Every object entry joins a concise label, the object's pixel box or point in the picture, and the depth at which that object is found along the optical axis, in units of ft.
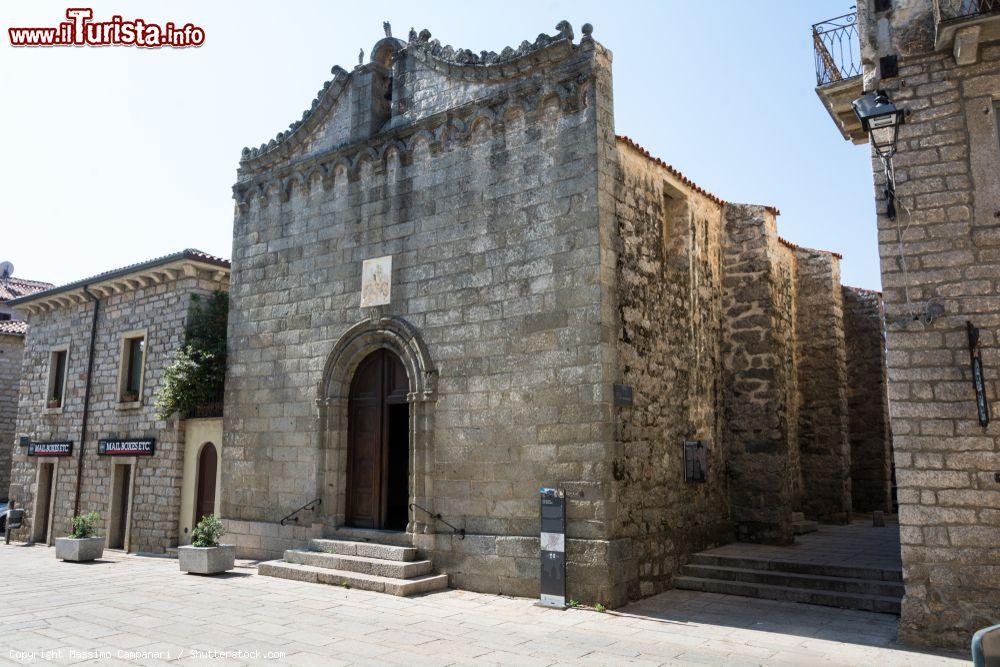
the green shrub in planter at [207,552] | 34.71
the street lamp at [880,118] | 21.67
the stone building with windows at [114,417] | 46.60
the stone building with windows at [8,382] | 74.23
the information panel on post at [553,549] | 26.32
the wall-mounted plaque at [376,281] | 34.32
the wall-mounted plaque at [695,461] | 32.81
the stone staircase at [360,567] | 29.40
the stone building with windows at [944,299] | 20.20
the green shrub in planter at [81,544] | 42.04
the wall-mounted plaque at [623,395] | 27.53
